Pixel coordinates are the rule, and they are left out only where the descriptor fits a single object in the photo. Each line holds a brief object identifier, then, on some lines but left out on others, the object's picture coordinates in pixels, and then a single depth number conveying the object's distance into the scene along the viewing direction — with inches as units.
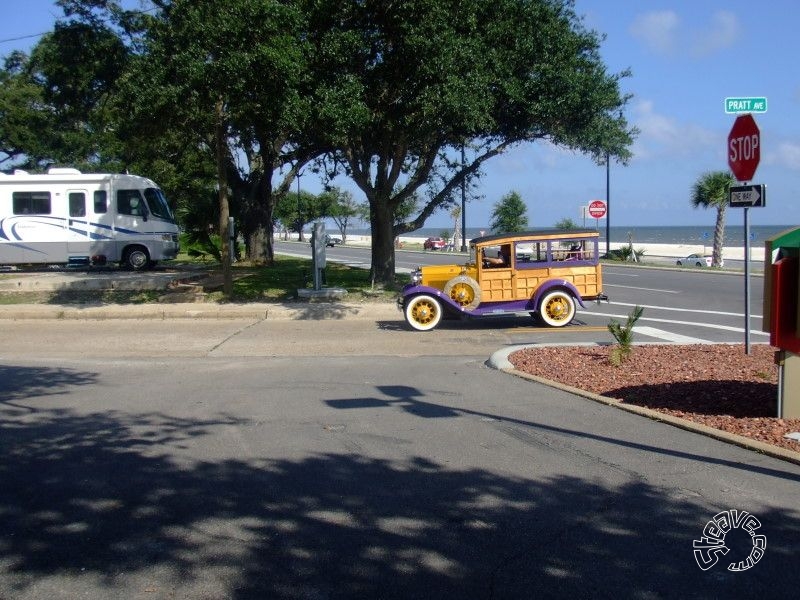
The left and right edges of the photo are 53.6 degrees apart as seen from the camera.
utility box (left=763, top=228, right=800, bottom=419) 265.3
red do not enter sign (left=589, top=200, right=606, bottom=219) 1523.1
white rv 959.6
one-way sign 382.6
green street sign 366.3
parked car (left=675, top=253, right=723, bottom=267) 1731.9
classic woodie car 587.2
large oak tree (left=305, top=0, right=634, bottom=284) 591.8
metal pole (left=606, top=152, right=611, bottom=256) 1595.4
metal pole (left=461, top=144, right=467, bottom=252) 1739.7
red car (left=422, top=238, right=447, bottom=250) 2726.4
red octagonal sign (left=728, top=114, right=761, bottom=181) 378.0
